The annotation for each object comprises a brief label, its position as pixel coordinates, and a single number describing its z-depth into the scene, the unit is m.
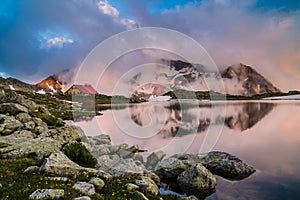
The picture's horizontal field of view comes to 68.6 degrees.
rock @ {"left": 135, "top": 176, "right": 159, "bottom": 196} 14.48
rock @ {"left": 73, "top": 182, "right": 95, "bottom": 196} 11.59
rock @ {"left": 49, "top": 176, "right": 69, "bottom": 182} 12.59
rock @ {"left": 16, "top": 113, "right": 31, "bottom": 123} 29.95
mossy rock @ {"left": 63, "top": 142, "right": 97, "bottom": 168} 17.89
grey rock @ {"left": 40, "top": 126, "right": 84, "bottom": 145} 26.06
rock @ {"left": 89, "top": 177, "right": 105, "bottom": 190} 13.03
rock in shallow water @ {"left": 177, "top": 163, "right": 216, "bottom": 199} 18.80
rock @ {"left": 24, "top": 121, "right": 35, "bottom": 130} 26.90
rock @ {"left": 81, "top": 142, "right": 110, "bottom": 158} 25.53
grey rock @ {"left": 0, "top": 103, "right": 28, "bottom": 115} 31.94
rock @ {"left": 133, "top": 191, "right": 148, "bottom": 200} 12.31
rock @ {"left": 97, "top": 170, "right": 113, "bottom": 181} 14.72
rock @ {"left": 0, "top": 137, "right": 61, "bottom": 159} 18.59
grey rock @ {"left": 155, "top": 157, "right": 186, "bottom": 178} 21.91
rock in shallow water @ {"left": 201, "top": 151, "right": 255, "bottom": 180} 22.63
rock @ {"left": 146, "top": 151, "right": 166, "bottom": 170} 25.94
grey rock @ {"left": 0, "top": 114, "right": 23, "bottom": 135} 23.94
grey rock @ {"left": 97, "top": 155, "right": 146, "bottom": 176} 17.49
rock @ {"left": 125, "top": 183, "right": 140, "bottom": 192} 13.48
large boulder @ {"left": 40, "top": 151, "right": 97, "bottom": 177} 13.79
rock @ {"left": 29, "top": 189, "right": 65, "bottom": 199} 10.20
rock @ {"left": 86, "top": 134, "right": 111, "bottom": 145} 33.86
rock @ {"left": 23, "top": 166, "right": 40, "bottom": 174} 14.11
